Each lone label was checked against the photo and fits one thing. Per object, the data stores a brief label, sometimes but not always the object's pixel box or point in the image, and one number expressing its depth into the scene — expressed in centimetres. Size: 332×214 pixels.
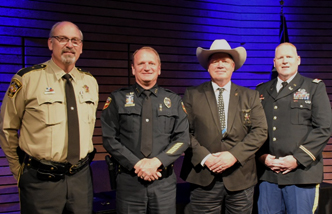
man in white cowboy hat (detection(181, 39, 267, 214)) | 255
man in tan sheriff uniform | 213
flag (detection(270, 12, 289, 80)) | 504
